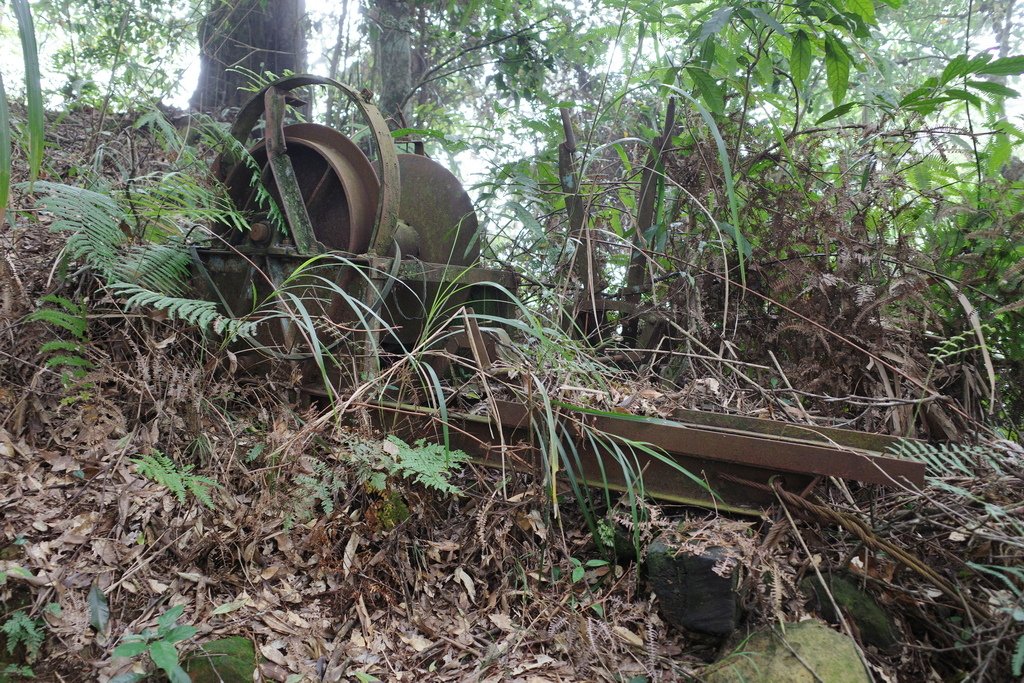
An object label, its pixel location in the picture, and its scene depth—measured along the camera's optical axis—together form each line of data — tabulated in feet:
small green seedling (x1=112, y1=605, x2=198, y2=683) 6.34
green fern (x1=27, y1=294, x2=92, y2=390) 8.96
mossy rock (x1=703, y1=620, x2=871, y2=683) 6.89
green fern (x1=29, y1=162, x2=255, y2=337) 9.18
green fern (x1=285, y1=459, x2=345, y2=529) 8.03
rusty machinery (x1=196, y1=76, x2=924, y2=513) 8.31
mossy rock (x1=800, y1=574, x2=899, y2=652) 7.68
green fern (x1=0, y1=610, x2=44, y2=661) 6.55
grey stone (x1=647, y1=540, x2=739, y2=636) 7.48
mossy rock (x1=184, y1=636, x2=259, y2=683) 6.66
